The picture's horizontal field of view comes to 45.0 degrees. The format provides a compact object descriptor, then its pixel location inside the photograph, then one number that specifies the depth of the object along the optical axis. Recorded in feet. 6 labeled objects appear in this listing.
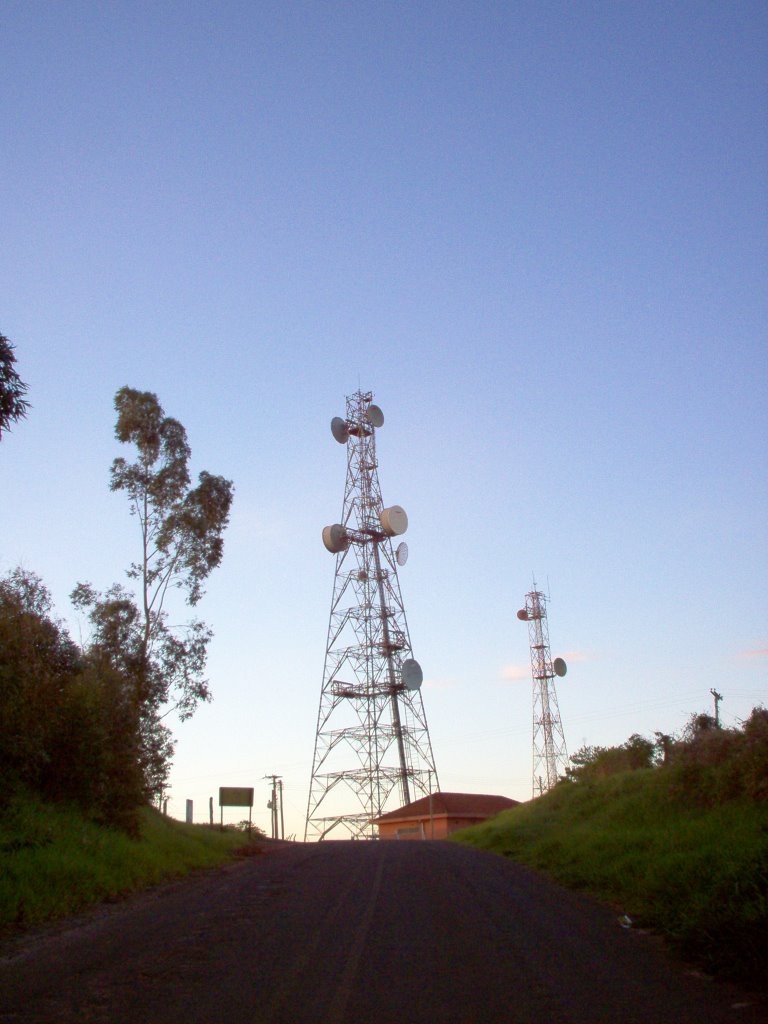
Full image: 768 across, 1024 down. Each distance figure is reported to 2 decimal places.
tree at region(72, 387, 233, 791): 91.76
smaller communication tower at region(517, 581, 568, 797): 179.32
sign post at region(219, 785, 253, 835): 87.66
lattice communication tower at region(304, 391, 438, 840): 139.71
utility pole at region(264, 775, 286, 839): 138.39
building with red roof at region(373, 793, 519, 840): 165.58
